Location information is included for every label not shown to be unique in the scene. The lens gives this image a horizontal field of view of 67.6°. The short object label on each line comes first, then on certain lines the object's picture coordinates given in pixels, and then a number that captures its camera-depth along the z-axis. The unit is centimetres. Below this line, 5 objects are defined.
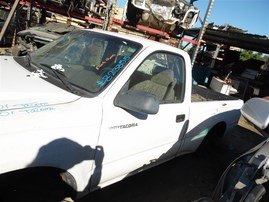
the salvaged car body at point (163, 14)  595
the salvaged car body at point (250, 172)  147
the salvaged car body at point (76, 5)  588
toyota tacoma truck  135
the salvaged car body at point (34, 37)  495
